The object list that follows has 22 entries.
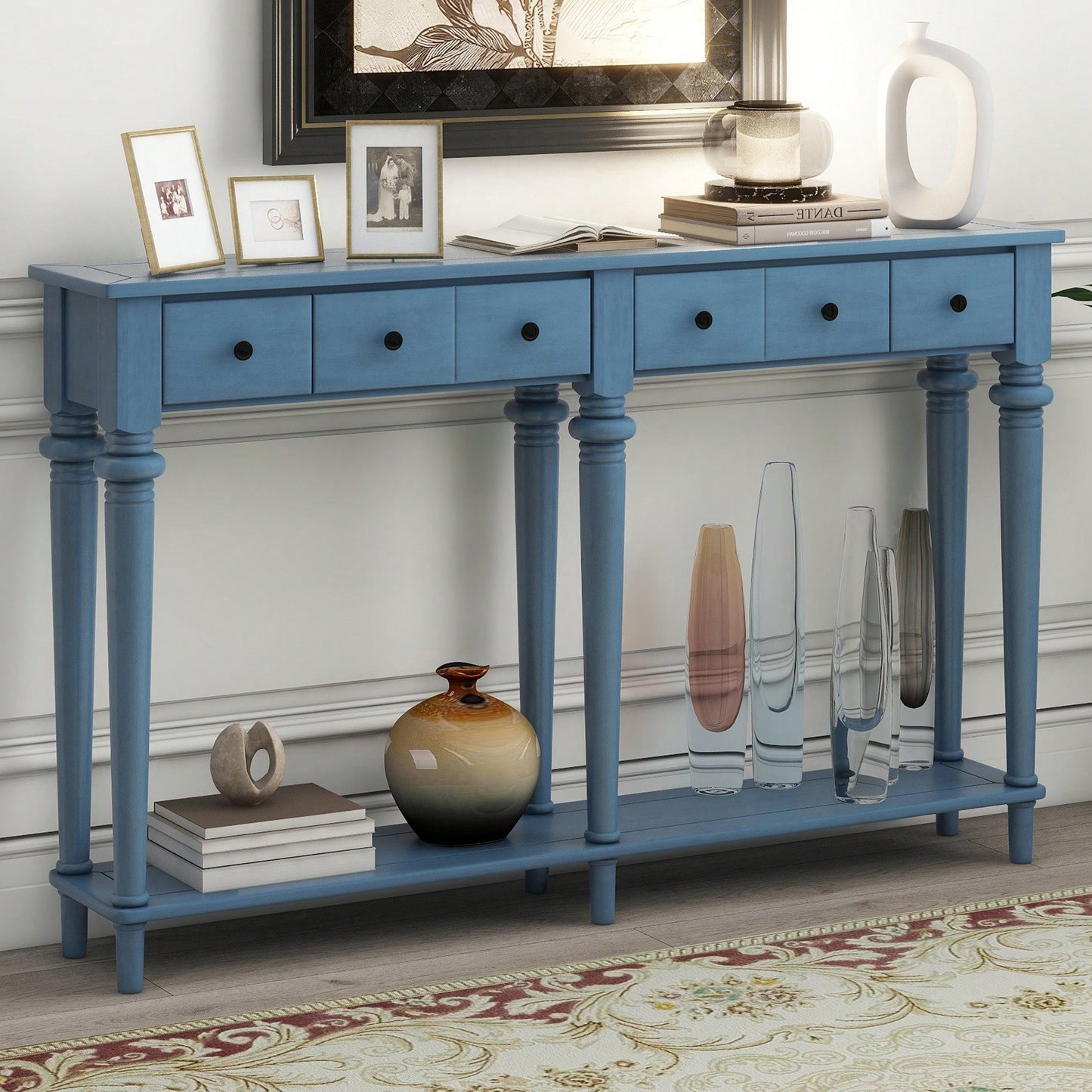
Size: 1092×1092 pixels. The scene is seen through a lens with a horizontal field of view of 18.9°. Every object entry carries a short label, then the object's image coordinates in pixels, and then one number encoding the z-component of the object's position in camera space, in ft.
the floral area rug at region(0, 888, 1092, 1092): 13.39
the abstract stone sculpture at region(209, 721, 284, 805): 15.56
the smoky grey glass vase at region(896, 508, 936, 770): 18.22
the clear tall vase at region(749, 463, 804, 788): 17.56
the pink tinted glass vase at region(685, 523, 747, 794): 17.49
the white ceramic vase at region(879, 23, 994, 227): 17.13
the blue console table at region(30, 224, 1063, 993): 14.18
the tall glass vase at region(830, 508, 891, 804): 17.32
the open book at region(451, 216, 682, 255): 15.39
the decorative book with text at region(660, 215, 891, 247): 15.93
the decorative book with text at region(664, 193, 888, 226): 15.98
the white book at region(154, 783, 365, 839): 15.18
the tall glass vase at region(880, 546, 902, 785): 17.36
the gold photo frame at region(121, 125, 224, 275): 14.20
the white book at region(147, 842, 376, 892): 15.10
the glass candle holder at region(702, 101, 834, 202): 16.55
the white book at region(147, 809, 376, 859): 15.08
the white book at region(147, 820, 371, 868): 15.07
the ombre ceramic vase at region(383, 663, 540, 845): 15.92
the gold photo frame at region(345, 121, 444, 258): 15.11
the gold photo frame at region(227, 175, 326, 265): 14.84
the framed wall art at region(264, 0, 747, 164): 16.10
